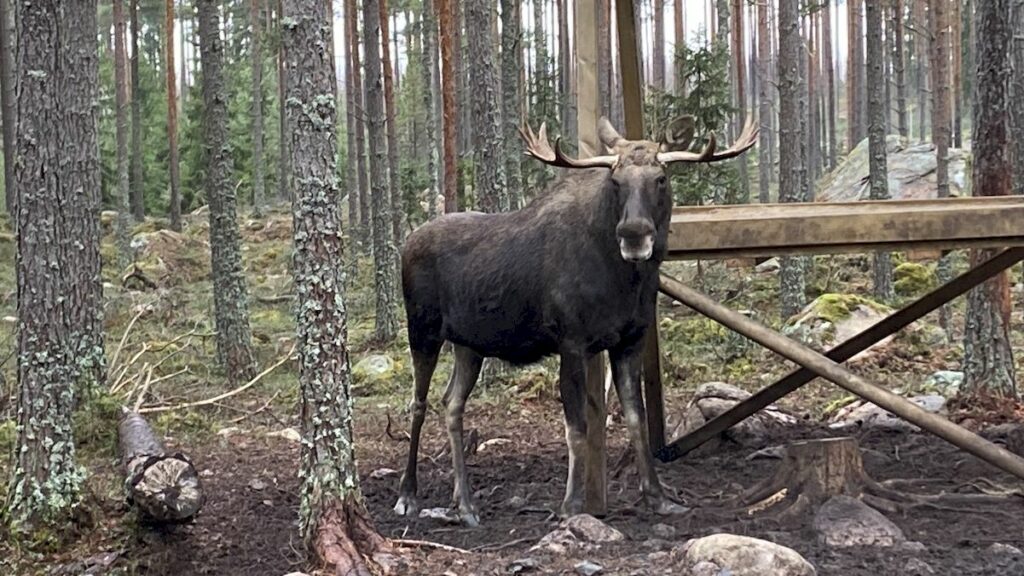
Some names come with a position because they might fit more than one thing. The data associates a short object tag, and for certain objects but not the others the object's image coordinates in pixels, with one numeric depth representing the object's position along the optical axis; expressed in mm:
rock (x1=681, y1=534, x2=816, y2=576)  5441
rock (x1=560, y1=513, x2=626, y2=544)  6418
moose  6816
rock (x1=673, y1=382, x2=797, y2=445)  9586
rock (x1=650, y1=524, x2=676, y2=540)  6727
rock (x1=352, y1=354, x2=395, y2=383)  14586
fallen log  6539
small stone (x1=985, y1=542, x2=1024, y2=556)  5926
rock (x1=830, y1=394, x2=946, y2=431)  9703
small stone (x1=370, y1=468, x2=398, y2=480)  8904
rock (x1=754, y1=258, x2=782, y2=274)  23078
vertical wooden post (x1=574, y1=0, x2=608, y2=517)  7305
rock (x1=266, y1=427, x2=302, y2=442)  10539
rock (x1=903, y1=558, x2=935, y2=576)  5641
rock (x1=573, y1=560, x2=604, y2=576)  5633
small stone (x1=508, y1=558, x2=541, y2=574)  5777
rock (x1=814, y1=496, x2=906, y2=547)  6266
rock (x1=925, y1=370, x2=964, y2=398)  11836
